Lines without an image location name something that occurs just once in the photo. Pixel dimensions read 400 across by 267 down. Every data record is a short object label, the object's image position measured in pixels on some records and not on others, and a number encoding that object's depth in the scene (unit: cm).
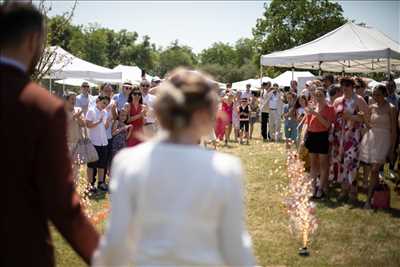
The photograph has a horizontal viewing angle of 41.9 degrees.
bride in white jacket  197
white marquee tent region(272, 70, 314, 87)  3711
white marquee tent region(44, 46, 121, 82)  1634
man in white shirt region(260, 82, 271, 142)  1986
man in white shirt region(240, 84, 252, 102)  2119
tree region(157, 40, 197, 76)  10900
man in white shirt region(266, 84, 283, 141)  1959
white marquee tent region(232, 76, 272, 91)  4634
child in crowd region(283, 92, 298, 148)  1599
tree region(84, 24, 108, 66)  9219
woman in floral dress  880
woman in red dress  965
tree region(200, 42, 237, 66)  14288
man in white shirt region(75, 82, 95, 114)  1077
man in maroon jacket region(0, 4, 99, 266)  213
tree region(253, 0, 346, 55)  6025
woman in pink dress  1893
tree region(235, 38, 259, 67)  13962
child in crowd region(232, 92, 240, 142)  1956
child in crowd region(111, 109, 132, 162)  971
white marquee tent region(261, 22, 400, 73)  1245
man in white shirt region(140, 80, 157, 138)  974
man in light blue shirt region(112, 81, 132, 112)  1059
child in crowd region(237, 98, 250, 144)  1908
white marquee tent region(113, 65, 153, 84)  3030
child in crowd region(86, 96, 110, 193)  966
